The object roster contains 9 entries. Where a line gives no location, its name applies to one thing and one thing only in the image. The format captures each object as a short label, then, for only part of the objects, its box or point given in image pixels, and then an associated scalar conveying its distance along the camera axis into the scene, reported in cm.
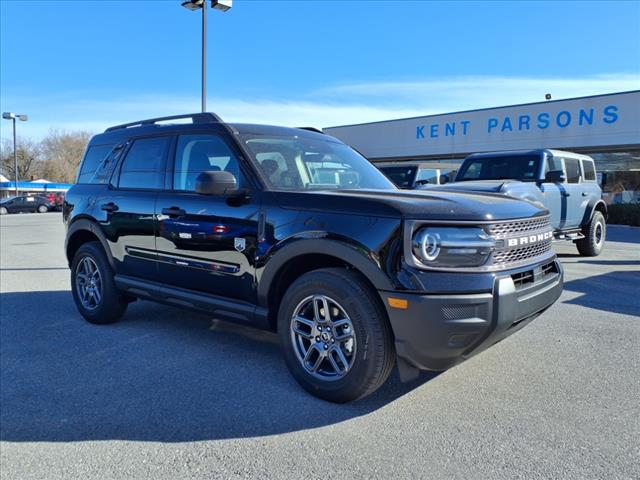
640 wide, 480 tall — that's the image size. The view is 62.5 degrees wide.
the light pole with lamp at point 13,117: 4041
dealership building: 2108
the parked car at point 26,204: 4200
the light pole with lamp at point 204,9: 1124
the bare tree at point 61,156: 8494
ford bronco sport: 305
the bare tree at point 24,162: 8325
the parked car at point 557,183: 923
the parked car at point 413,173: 1451
